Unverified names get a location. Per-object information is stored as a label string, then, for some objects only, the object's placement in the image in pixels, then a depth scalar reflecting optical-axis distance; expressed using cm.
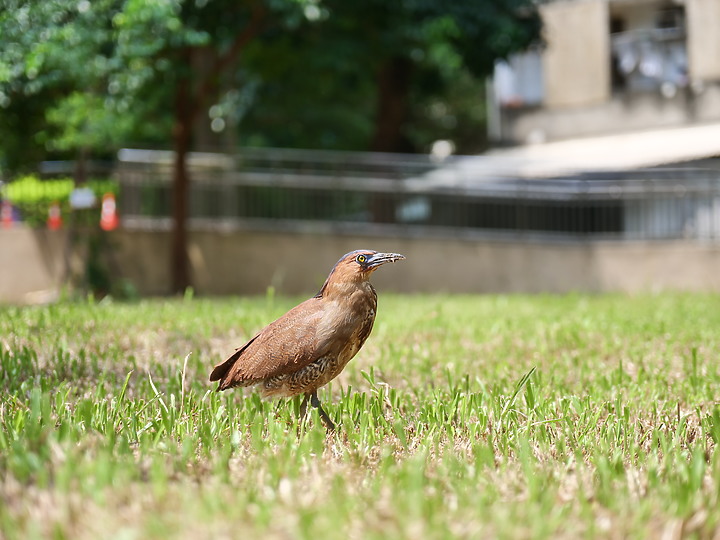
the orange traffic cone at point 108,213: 1665
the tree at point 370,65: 1505
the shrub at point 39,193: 1684
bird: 453
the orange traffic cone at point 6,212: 1728
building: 1992
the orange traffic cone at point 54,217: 1691
